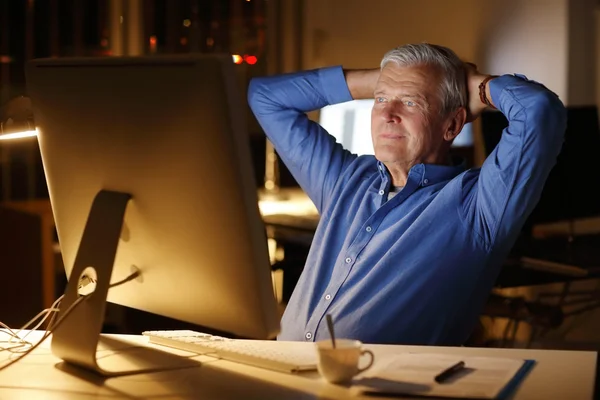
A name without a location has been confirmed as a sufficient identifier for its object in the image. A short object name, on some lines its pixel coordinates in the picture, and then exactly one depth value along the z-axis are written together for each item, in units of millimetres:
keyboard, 2468
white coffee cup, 2330
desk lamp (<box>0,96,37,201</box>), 2687
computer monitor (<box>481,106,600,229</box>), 4371
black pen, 2309
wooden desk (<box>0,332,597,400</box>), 2291
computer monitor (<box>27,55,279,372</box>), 2235
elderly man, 2992
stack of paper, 2247
